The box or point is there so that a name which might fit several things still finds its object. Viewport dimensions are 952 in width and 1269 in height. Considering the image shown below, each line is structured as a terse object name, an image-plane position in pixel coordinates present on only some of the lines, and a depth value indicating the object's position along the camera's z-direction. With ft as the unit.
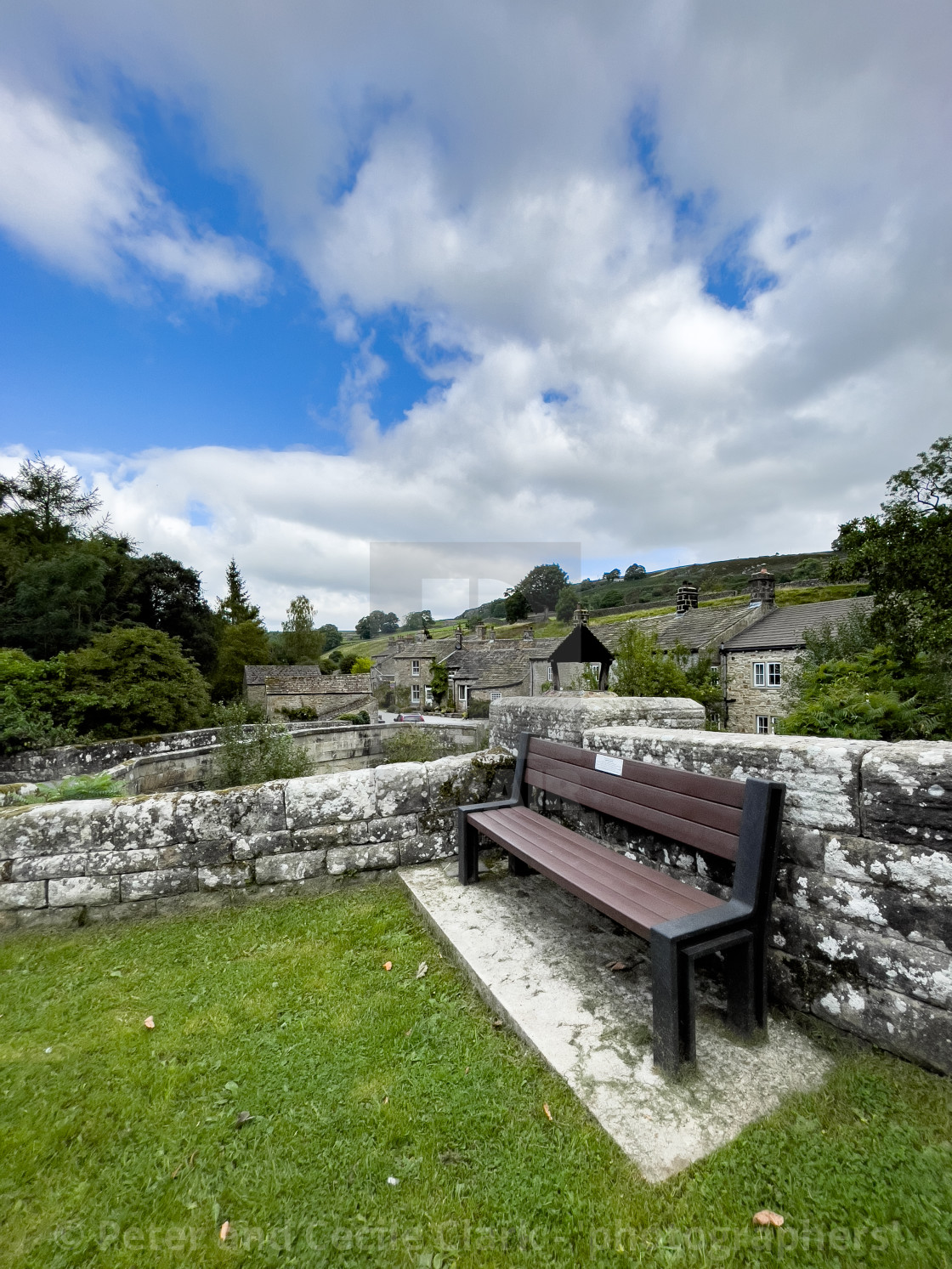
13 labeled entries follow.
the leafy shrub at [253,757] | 29.60
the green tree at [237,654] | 124.06
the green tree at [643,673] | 62.54
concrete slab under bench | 5.90
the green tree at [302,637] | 175.94
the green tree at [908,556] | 47.47
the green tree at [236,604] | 176.86
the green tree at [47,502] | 78.33
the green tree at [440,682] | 128.36
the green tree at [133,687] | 39.04
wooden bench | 6.56
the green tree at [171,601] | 82.10
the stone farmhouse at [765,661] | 77.82
